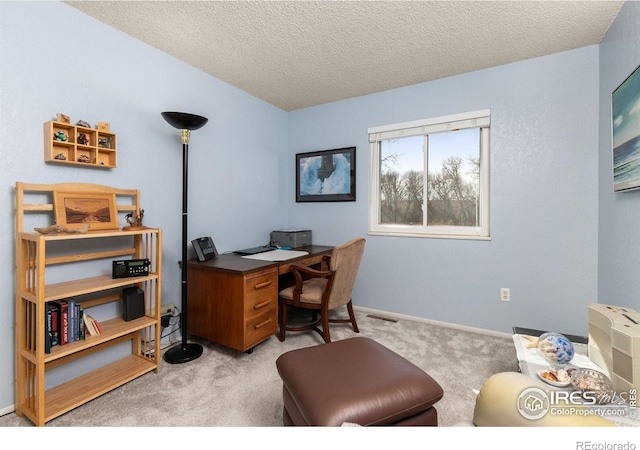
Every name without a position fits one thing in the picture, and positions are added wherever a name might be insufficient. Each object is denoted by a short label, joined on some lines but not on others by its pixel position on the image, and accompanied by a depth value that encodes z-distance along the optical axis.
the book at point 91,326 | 1.76
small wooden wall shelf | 1.71
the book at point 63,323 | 1.61
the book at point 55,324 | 1.59
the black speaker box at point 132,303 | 1.99
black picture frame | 3.37
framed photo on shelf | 1.72
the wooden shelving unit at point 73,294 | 1.52
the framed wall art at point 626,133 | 1.61
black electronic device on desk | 2.44
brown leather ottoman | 1.08
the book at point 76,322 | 1.67
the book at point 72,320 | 1.64
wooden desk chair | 2.37
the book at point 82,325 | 1.70
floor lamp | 2.14
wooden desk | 2.13
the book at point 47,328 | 1.53
